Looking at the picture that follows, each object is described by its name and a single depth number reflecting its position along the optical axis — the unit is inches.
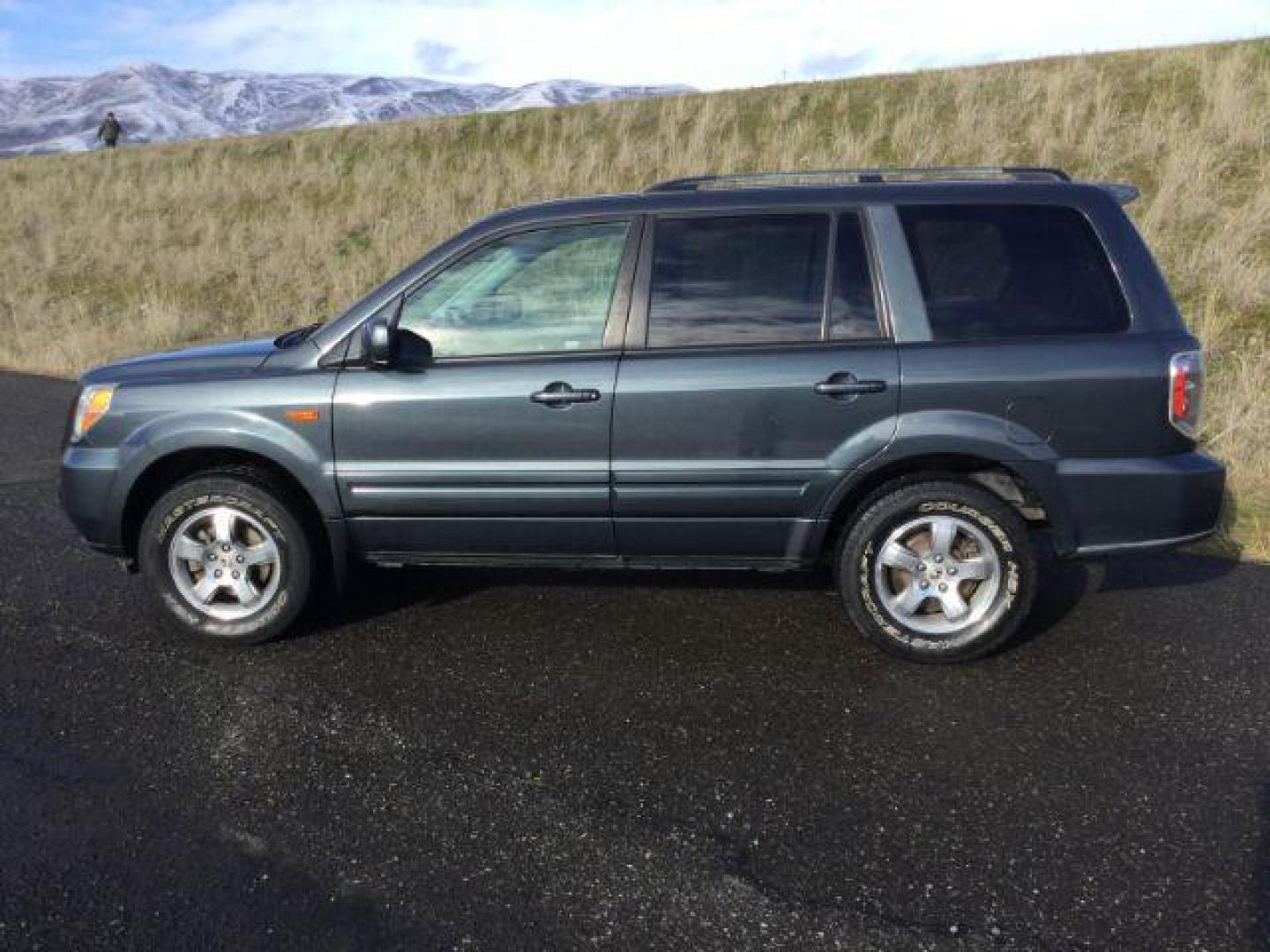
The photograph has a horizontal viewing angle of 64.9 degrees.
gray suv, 147.3
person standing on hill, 1233.4
